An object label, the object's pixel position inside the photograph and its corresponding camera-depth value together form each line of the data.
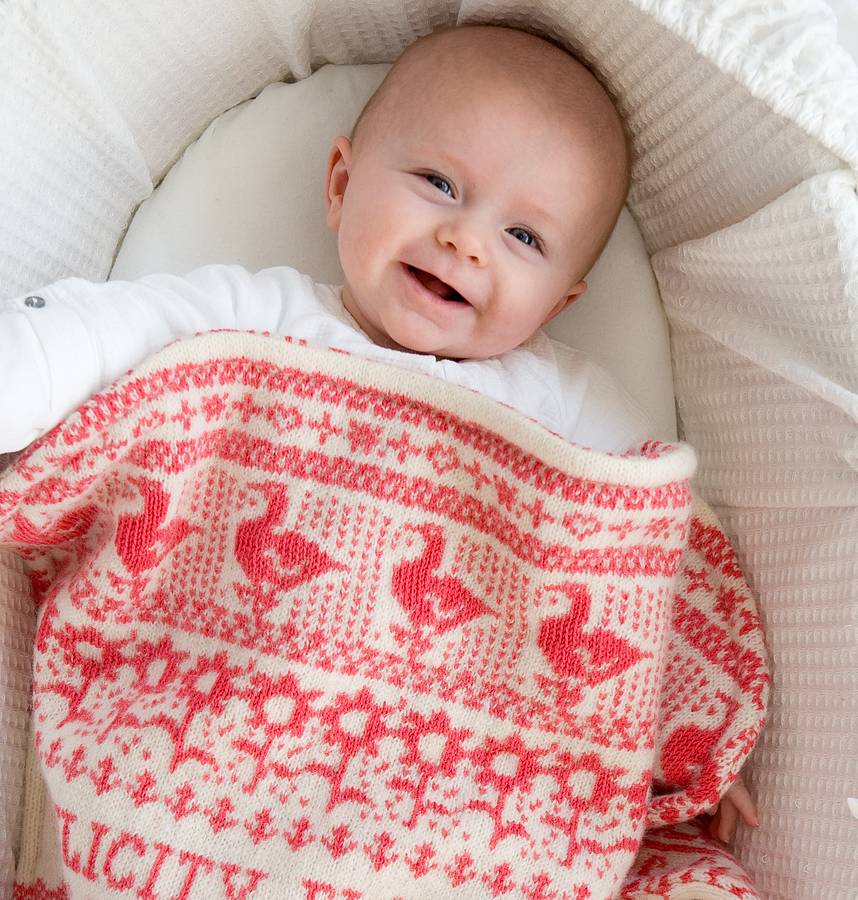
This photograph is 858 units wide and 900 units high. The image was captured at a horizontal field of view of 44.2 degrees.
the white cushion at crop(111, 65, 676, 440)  1.27
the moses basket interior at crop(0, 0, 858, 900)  0.96
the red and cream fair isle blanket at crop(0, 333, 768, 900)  0.93
